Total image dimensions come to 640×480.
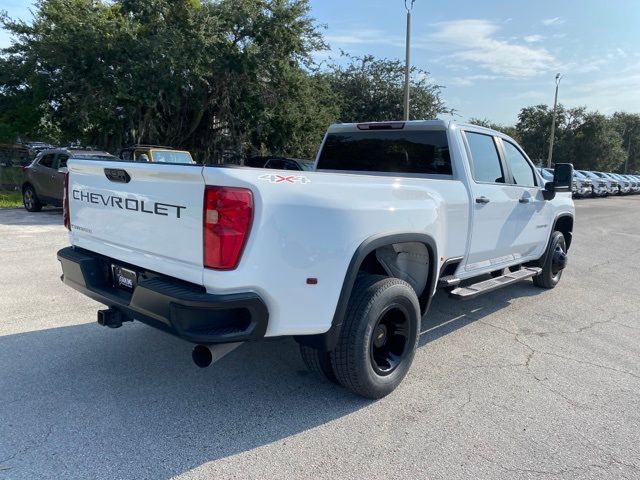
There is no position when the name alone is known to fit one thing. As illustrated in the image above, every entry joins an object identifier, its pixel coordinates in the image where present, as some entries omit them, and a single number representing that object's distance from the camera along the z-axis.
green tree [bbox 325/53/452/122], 29.45
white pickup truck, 2.64
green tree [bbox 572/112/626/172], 53.56
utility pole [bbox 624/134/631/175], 67.21
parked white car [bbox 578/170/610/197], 29.56
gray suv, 12.15
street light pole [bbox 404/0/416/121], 20.88
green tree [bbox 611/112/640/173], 66.62
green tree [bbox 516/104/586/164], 55.84
